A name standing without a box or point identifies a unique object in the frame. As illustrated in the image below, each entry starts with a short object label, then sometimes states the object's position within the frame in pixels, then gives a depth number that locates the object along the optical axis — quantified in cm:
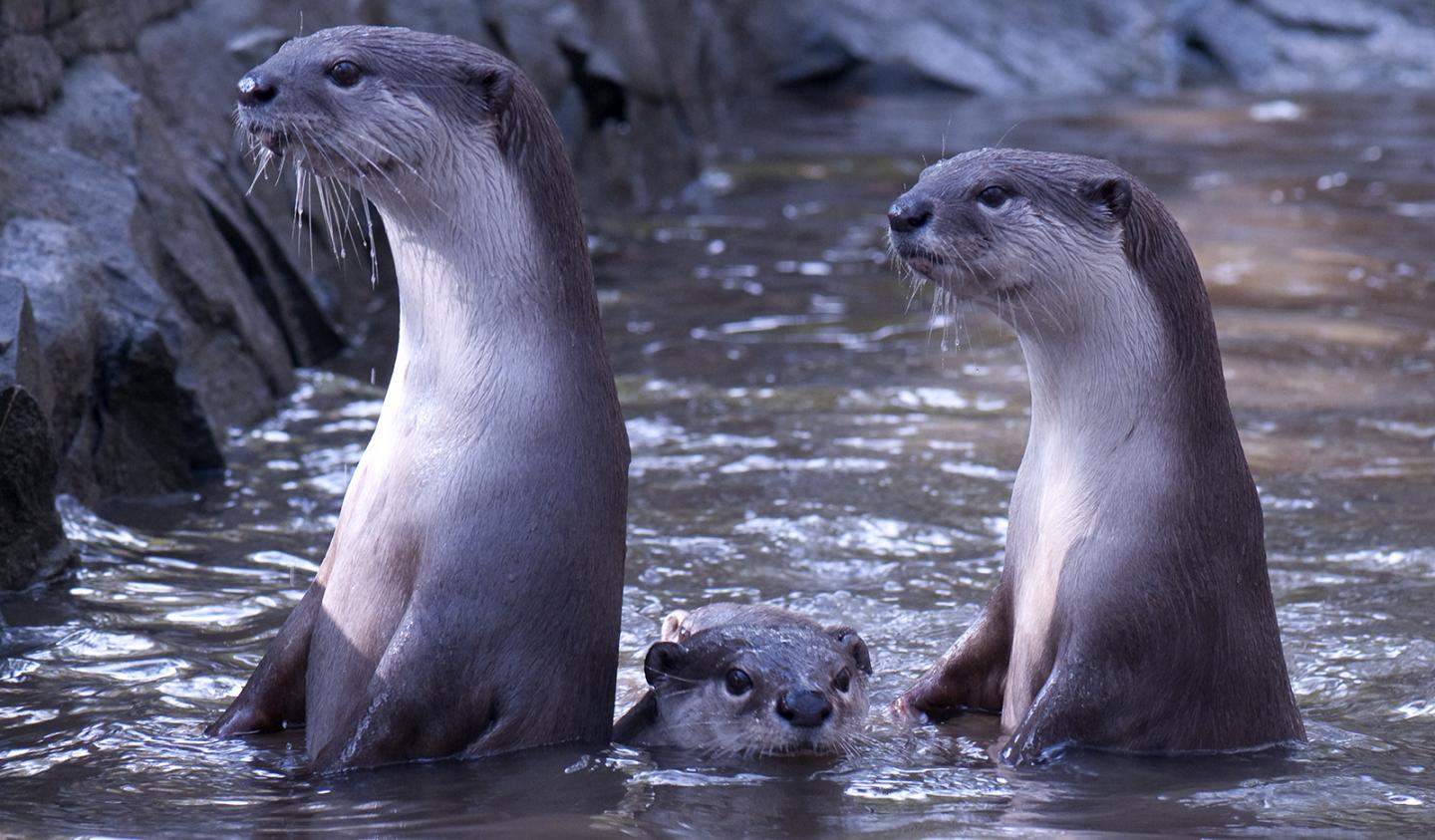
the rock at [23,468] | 935
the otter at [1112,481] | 762
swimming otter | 805
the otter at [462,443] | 721
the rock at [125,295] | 1147
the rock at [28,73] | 1261
